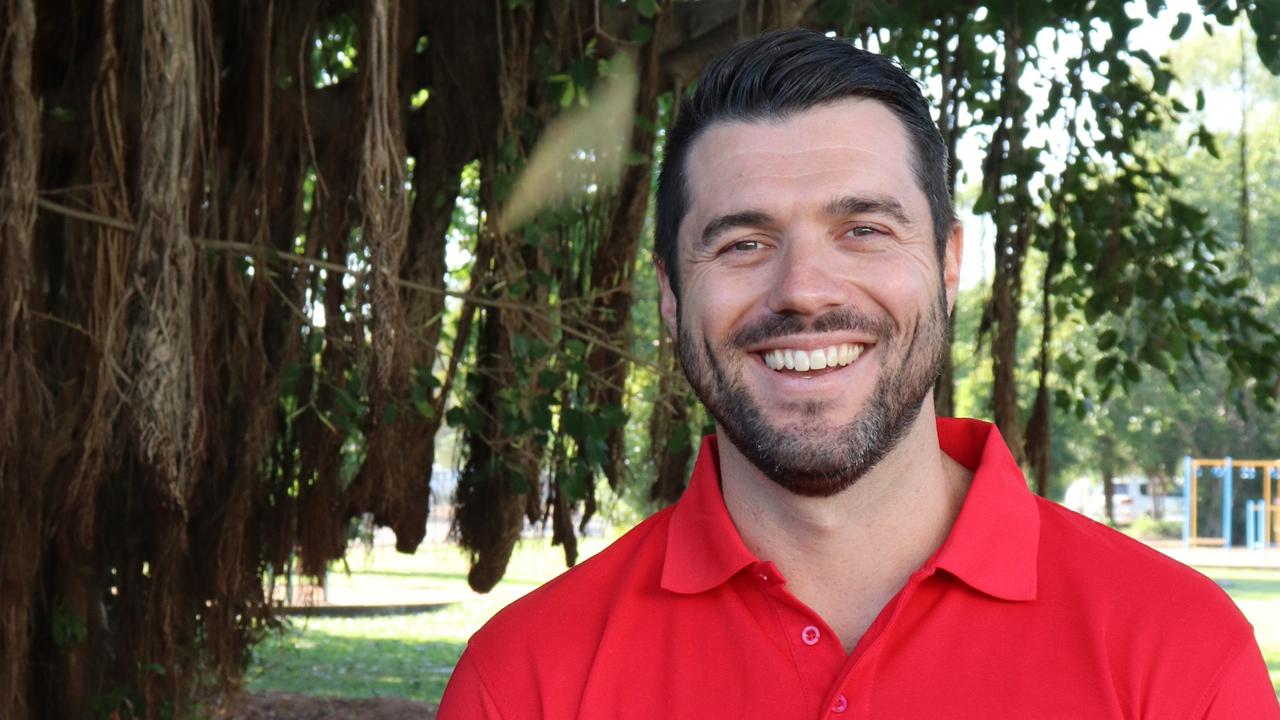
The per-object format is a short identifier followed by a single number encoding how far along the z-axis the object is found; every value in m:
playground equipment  24.89
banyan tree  3.38
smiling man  1.57
